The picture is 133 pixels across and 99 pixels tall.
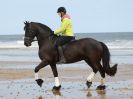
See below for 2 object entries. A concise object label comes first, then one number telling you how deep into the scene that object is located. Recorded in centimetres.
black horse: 1561
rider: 1573
